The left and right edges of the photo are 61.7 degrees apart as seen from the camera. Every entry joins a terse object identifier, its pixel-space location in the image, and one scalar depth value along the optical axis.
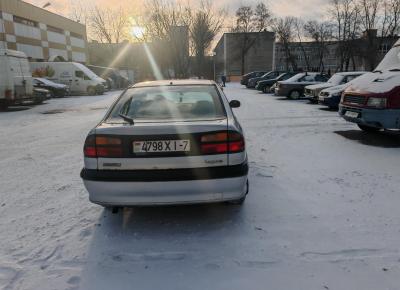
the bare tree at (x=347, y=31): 40.72
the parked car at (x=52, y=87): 20.85
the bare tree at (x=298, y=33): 56.10
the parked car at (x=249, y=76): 32.97
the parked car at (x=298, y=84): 17.55
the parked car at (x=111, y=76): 31.89
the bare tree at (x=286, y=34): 52.56
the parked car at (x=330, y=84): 13.51
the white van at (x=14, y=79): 13.81
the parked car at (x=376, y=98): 6.32
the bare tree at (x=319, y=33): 48.58
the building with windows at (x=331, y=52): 39.81
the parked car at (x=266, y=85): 23.34
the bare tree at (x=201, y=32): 27.25
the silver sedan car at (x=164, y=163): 3.01
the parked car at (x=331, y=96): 12.26
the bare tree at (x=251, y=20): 54.97
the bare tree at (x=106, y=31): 55.98
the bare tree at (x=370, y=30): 37.47
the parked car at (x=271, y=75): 25.86
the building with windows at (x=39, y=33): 27.91
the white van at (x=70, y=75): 24.22
